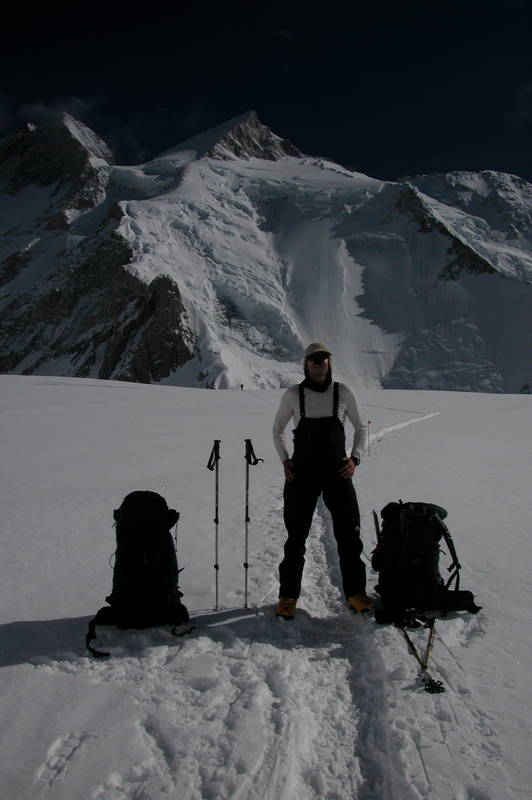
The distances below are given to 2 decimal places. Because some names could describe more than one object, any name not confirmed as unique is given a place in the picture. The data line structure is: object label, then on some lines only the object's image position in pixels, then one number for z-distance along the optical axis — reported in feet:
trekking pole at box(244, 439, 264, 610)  13.54
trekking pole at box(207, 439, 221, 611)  13.12
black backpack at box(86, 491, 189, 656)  11.70
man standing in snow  12.96
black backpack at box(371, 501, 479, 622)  12.44
